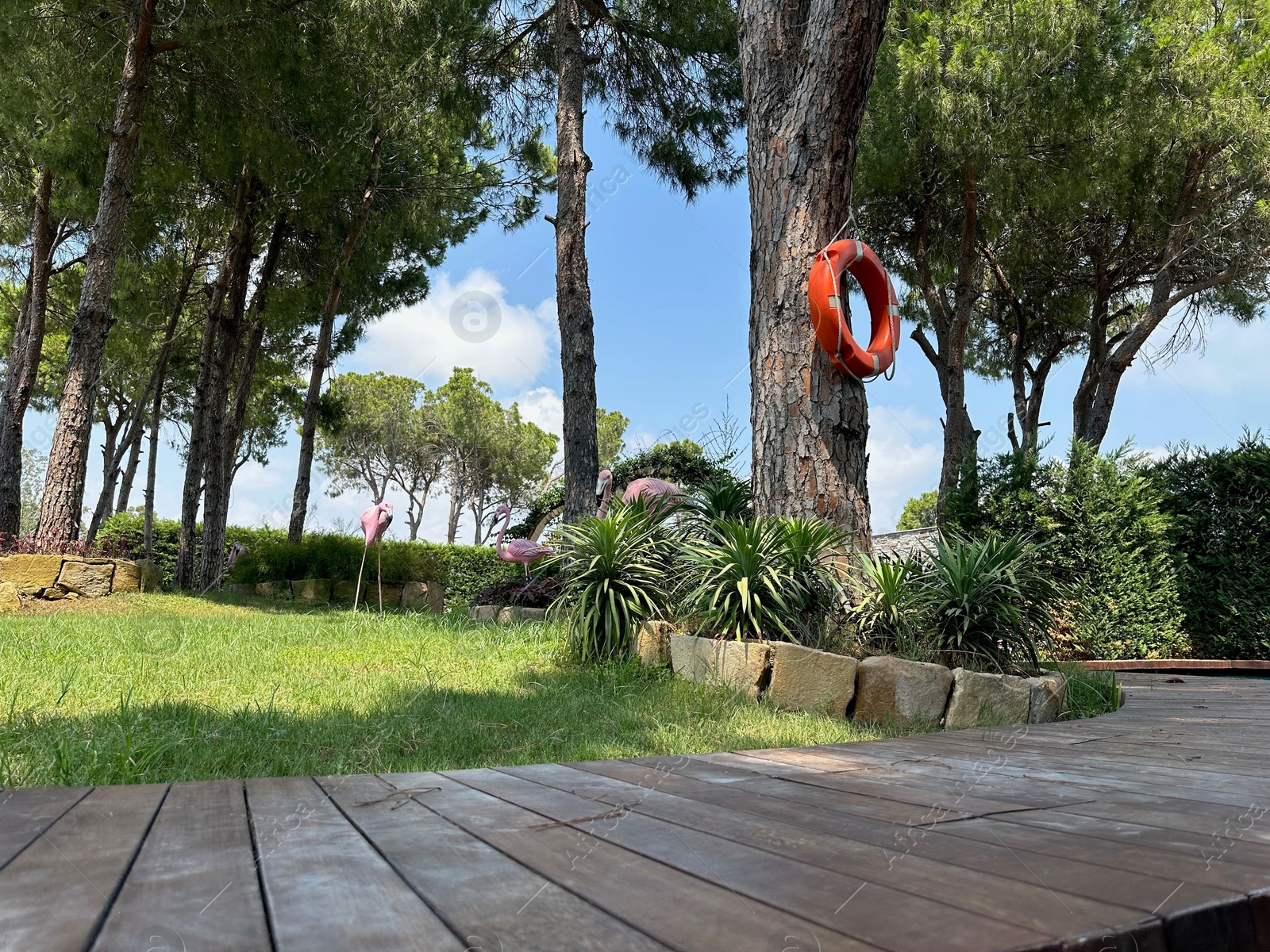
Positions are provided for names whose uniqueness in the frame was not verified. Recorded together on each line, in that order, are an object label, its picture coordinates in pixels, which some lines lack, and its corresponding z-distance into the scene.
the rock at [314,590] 11.46
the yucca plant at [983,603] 3.70
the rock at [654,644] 4.35
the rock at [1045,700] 3.37
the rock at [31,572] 7.55
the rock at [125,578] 8.36
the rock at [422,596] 12.39
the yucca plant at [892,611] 3.78
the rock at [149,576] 8.70
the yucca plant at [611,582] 4.52
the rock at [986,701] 3.33
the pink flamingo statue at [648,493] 5.36
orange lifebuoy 4.43
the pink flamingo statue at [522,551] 7.94
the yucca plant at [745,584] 3.94
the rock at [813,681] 3.56
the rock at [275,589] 11.77
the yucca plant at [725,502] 5.35
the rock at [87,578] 7.86
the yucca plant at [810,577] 3.99
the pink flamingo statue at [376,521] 8.47
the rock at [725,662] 3.77
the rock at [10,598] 7.33
